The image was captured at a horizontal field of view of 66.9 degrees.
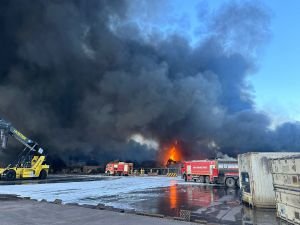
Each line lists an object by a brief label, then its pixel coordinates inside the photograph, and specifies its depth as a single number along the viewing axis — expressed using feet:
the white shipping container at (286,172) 22.73
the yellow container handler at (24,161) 98.40
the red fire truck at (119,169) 151.96
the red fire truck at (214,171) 76.83
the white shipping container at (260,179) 36.21
